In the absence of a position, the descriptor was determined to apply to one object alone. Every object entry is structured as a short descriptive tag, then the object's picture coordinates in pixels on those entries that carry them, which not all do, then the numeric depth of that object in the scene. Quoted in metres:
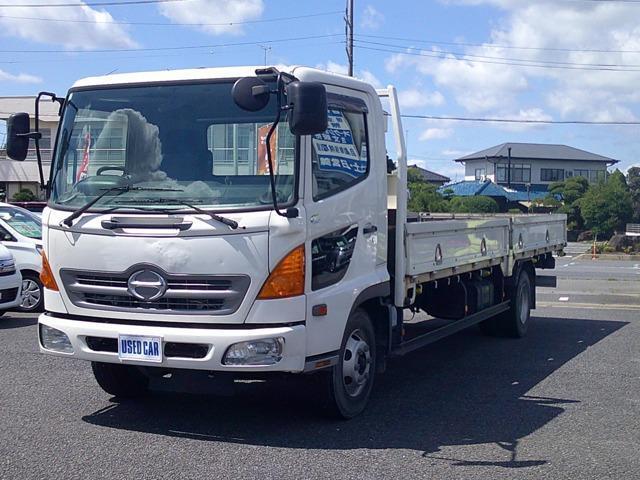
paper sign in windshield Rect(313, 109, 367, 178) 6.27
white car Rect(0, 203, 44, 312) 12.77
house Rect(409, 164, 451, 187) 84.24
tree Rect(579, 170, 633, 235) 48.78
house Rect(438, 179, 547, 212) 50.32
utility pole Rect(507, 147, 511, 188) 79.44
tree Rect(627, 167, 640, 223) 67.97
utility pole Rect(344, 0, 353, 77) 32.12
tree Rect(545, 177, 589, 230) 52.84
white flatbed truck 5.78
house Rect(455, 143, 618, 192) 86.94
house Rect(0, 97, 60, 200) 35.03
